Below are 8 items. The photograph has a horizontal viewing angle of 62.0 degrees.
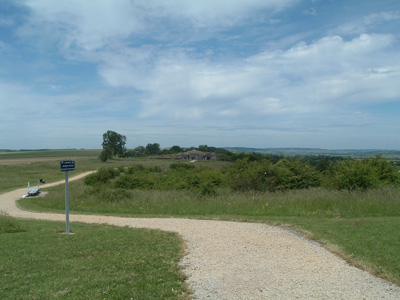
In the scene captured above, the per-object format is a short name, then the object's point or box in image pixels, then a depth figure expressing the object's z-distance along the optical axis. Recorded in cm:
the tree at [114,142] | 10825
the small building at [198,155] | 8167
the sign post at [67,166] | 912
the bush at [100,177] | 2920
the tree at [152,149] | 13377
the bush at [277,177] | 1955
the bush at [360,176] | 1583
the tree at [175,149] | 12062
